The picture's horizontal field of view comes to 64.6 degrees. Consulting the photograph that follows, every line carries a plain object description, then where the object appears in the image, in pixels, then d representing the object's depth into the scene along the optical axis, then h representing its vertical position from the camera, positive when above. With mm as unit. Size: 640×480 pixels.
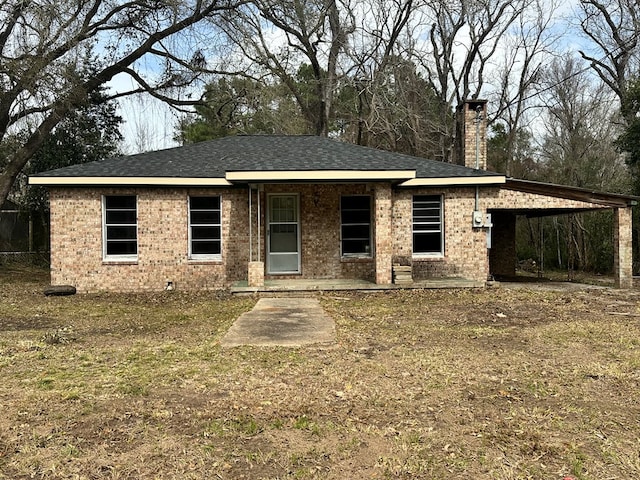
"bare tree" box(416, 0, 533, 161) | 26312 +10065
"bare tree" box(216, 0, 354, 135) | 21641 +9018
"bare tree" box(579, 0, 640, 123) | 21969 +8359
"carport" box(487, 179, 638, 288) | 13312 +769
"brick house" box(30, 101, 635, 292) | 12773 +372
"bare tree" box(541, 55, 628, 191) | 23000 +4641
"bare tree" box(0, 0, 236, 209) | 13875 +5984
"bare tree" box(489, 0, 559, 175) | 26875 +7342
